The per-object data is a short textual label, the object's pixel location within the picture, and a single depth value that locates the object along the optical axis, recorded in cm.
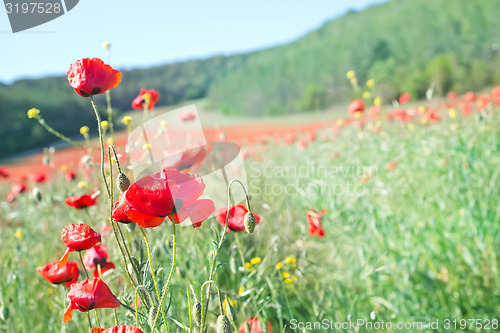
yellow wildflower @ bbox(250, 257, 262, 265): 132
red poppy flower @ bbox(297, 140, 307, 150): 331
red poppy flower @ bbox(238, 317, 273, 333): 95
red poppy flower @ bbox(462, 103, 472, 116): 317
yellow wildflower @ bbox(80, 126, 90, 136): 150
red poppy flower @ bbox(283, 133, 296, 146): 360
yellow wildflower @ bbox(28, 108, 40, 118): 111
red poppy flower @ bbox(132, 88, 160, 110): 134
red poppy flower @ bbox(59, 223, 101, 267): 71
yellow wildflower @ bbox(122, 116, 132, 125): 122
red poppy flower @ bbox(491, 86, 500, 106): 260
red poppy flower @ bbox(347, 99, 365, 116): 258
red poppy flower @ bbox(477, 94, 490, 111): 228
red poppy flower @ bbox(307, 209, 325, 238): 146
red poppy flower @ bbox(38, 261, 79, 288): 92
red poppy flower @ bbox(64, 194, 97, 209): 96
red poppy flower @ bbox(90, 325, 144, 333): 59
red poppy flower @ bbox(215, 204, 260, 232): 97
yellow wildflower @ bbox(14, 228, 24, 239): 188
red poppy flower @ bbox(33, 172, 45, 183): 226
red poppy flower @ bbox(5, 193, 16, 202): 238
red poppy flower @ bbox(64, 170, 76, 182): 216
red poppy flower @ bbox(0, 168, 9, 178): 237
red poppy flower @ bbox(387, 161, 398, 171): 222
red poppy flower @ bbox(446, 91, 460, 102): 374
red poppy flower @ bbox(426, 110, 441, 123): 264
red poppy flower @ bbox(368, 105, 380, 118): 298
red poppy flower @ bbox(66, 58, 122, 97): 71
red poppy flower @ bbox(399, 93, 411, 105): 308
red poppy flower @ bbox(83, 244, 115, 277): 102
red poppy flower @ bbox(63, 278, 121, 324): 68
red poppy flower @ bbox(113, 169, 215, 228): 60
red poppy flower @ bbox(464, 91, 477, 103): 301
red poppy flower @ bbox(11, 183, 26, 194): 225
